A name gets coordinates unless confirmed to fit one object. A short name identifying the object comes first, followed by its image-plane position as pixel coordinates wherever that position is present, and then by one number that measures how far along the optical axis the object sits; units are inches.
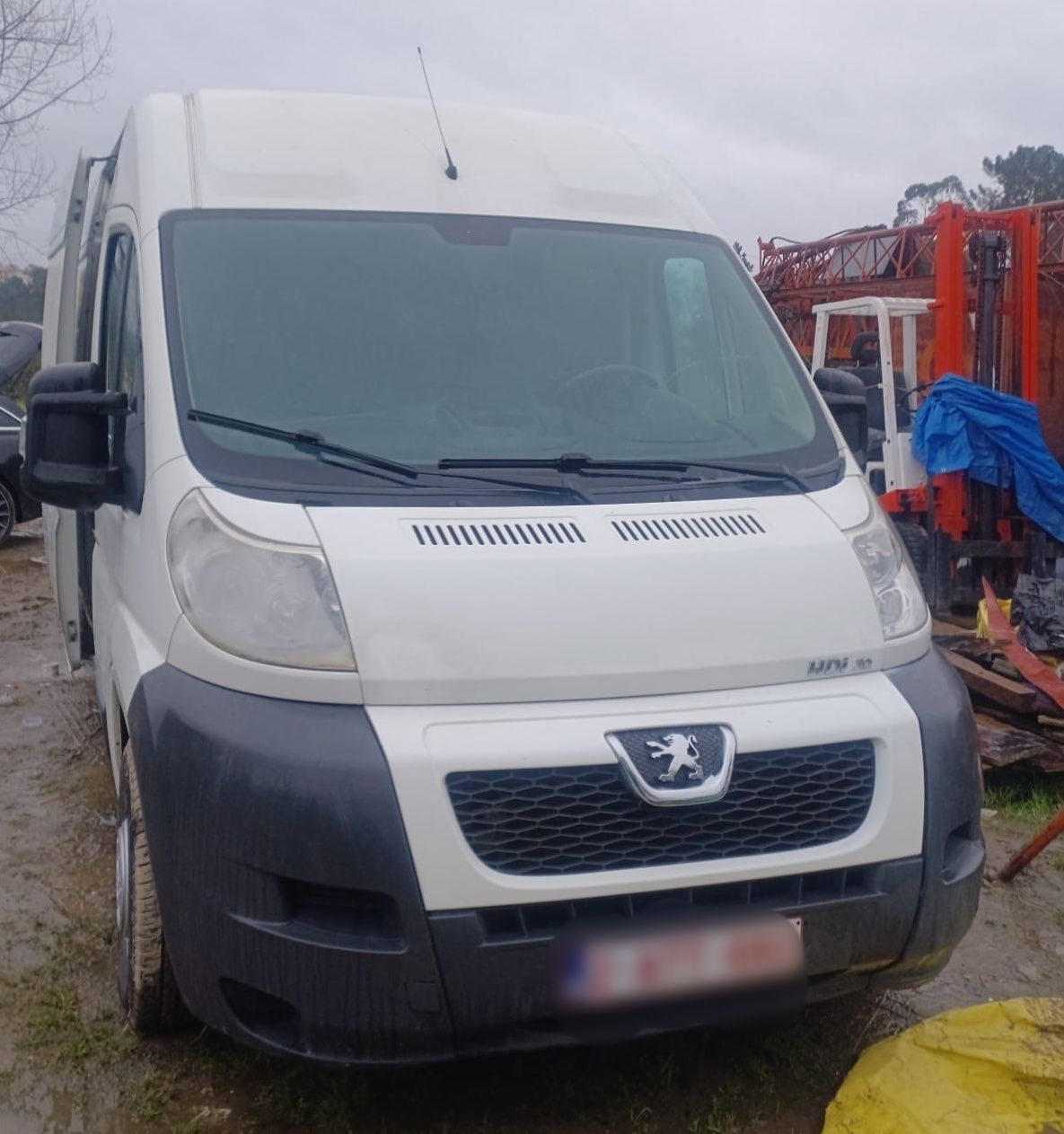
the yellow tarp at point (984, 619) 263.8
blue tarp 343.9
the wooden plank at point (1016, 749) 210.2
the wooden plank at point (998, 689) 225.9
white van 99.3
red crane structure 353.4
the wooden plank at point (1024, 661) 224.8
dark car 468.4
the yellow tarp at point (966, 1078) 107.6
